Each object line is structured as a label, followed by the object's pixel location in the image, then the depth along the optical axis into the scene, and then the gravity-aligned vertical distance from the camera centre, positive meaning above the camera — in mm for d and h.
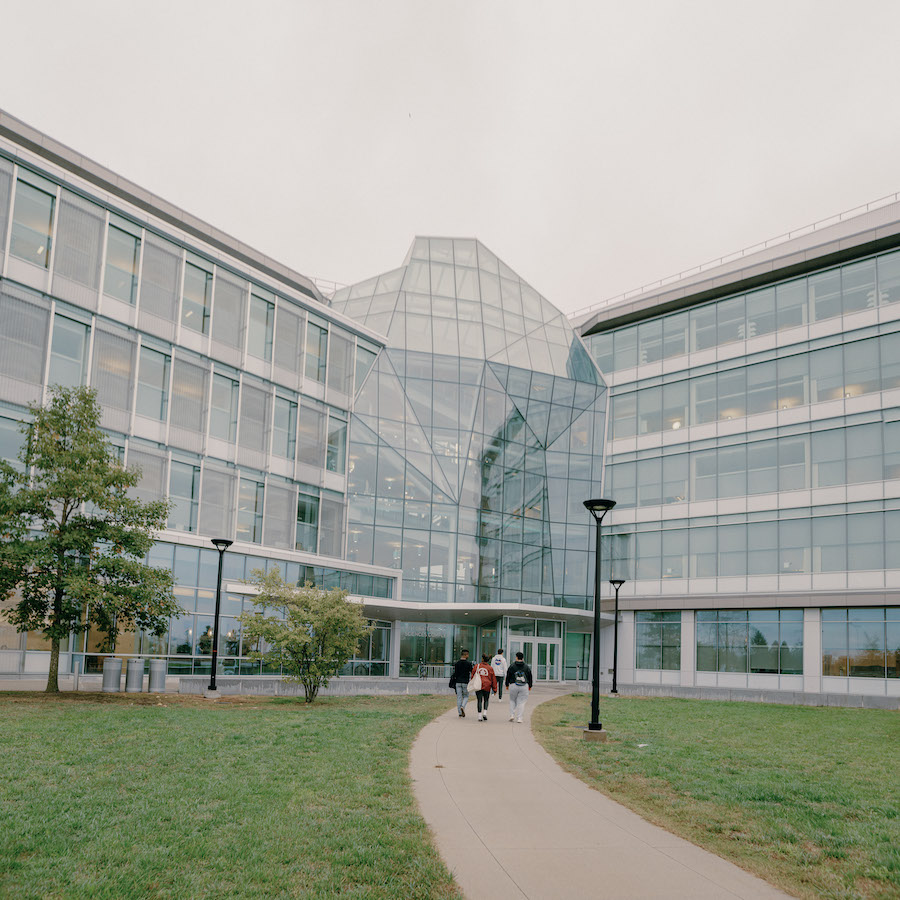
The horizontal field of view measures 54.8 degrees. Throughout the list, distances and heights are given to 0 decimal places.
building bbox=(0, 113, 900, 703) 31062 +7271
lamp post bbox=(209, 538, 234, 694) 24503 +1136
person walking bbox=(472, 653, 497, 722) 21203 -2098
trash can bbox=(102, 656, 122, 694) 25453 -2652
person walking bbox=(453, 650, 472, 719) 21984 -2103
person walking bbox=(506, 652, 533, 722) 20647 -2114
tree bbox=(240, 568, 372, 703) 24812 -1109
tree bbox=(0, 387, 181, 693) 22000 +1203
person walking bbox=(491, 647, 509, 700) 26812 -2084
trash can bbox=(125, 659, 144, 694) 25908 -2745
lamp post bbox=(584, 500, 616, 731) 17375 -923
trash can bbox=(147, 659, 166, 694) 26386 -2733
